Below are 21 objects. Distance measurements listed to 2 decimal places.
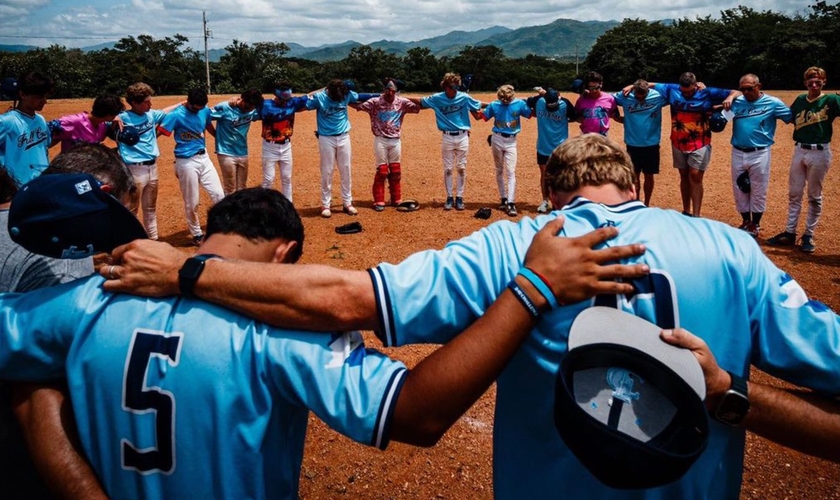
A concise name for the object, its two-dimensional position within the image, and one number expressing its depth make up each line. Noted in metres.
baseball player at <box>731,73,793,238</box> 8.74
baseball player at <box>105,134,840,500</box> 1.63
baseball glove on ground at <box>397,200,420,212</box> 11.04
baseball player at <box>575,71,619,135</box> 10.23
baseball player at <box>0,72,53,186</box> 6.95
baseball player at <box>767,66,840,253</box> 8.25
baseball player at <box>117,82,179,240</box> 8.34
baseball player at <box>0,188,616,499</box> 1.56
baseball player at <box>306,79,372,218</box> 10.38
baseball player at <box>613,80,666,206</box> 9.88
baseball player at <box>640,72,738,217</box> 9.34
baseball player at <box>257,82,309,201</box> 10.09
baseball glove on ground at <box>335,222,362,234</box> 9.66
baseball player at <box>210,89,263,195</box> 9.51
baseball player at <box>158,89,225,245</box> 8.88
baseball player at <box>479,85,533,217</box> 10.64
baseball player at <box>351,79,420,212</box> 10.73
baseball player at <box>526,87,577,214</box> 10.26
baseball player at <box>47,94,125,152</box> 7.79
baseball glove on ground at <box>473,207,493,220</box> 10.49
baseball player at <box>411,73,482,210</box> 10.87
